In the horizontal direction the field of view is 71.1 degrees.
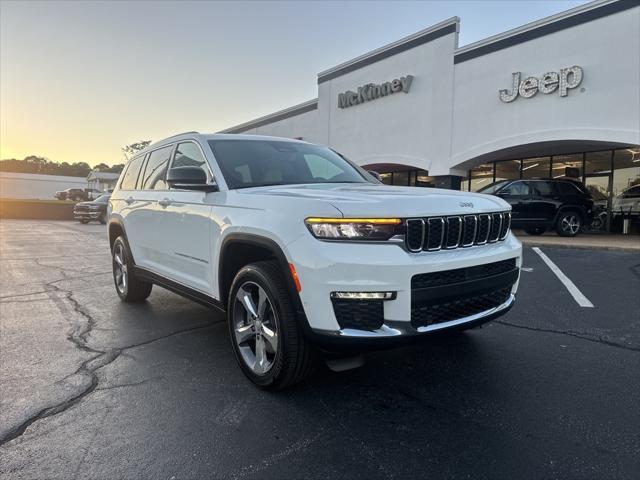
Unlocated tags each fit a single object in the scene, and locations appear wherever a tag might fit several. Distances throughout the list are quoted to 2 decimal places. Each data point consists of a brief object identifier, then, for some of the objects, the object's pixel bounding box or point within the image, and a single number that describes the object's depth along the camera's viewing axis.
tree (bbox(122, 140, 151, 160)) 92.14
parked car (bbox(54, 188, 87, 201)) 50.71
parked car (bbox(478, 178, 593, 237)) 13.49
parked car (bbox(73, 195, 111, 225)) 24.94
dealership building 12.88
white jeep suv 2.58
